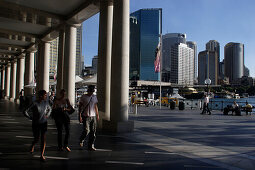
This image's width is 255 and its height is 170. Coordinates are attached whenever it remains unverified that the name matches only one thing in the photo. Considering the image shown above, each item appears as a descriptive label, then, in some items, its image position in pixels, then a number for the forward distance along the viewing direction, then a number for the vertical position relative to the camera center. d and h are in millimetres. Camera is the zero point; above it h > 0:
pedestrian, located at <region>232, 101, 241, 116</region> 20609 -1603
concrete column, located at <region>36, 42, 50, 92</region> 23812 +2548
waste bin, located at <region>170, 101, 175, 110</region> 26716 -1557
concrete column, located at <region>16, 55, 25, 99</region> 34656 +2711
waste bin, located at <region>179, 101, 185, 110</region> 25938 -1611
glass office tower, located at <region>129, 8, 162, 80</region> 166625 +37603
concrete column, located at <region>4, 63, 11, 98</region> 45500 +2118
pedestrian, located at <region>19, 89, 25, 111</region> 21478 -1072
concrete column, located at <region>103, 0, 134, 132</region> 10453 +1051
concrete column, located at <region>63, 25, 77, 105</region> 17359 +2066
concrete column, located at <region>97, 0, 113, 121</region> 11891 +1712
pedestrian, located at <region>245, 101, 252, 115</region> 21439 -1481
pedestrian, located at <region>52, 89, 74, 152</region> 6863 -737
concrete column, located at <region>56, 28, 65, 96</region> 18719 +2143
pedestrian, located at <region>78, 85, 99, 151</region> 6953 -675
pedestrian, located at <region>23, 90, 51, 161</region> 5971 -627
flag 24786 +3584
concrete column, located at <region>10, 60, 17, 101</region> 38741 +1624
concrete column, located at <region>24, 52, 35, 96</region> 30342 +2525
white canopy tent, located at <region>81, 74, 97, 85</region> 16562 +742
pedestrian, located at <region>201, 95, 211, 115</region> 21012 -1012
